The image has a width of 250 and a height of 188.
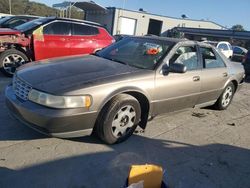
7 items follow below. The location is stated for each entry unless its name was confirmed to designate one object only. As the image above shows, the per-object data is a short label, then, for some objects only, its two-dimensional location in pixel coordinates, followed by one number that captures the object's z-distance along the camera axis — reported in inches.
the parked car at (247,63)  311.1
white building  952.9
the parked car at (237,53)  567.8
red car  197.7
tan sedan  95.0
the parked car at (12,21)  291.8
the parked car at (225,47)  499.8
